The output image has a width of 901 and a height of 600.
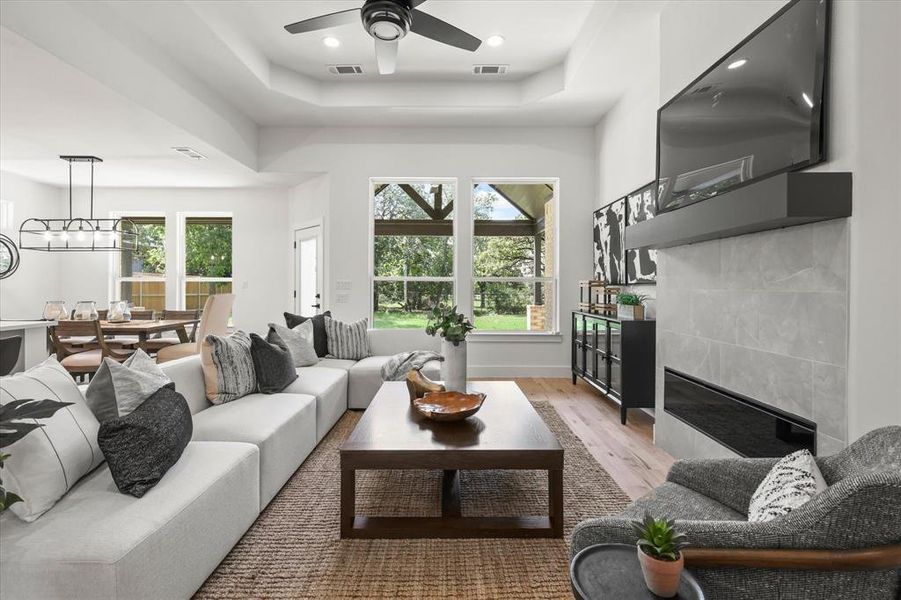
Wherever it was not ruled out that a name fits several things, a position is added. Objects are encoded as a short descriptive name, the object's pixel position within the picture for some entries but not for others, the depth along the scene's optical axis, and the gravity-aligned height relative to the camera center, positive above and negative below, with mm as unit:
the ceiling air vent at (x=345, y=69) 4766 +2296
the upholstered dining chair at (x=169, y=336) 4961 -587
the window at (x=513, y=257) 5895 +439
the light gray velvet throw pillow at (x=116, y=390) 1766 -406
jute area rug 1737 -1116
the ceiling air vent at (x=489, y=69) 4766 +2311
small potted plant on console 3896 -122
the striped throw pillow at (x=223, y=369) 2824 -510
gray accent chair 984 -550
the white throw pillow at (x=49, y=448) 1397 -527
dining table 4684 -420
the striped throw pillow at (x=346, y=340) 4629 -518
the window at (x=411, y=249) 5914 +525
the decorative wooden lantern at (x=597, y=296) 4568 -50
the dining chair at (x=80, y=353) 4254 -650
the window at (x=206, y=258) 7004 +448
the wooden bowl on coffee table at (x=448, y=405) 2344 -618
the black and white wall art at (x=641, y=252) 3995 +371
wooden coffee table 1966 -715
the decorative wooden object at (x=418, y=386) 2729 -576
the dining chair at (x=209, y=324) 4652 -380
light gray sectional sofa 1268 -751
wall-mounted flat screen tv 1912 +913
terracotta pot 924 -572
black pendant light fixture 5090 +593
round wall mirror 5934 +368
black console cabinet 3791 -583
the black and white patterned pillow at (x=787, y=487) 1196 -530
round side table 954 -622
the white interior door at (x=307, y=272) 6297 +235
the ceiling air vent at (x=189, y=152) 4918 +1475
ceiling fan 2713 +1670
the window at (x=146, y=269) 6977 +272
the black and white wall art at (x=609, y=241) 4781 +566
